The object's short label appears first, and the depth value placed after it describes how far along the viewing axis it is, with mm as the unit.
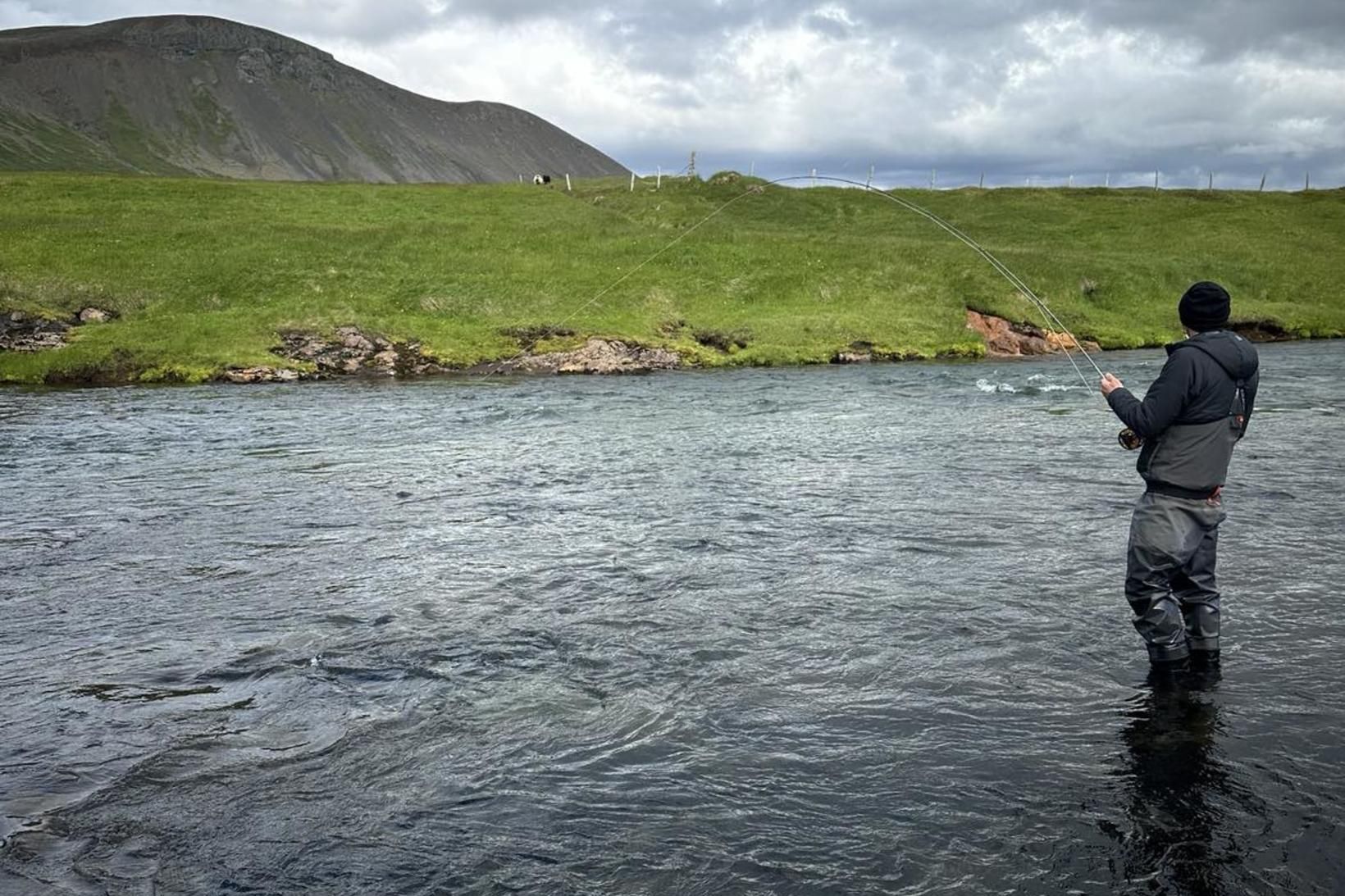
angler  9242
